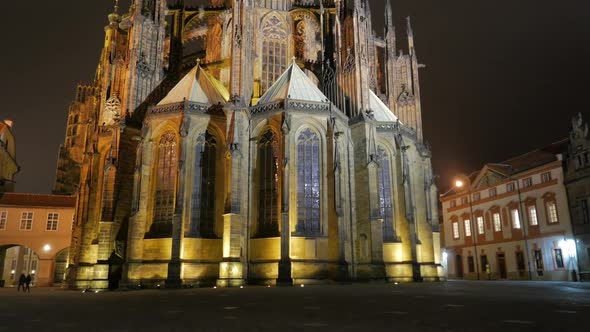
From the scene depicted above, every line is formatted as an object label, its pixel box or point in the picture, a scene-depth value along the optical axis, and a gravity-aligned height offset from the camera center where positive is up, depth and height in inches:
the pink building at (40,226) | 1619.1 +164.0
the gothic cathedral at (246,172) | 987.9 +232.3
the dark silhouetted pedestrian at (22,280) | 1013.9 -19.4
